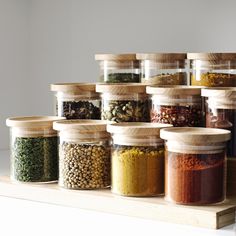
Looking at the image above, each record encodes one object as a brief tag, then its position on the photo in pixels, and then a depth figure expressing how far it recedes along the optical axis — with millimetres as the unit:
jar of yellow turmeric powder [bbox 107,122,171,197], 1085
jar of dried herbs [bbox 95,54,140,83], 1261
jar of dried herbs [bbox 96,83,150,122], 1172
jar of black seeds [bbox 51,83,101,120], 1220
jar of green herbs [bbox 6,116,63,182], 1171
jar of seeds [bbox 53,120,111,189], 1129
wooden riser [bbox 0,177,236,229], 1036
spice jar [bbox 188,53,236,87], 1172
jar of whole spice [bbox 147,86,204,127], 1130
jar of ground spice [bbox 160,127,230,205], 1044
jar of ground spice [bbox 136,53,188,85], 1218
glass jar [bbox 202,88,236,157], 1095
